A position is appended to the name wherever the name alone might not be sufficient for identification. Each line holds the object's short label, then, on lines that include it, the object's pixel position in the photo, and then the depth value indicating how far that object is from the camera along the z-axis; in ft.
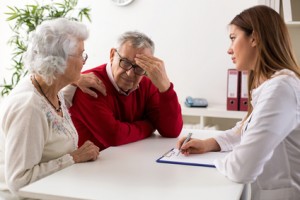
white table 3.80
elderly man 6.13
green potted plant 10.84
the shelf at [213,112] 9.43
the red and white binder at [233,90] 9.57
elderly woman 4.58
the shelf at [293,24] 8.89
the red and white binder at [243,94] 9.44
